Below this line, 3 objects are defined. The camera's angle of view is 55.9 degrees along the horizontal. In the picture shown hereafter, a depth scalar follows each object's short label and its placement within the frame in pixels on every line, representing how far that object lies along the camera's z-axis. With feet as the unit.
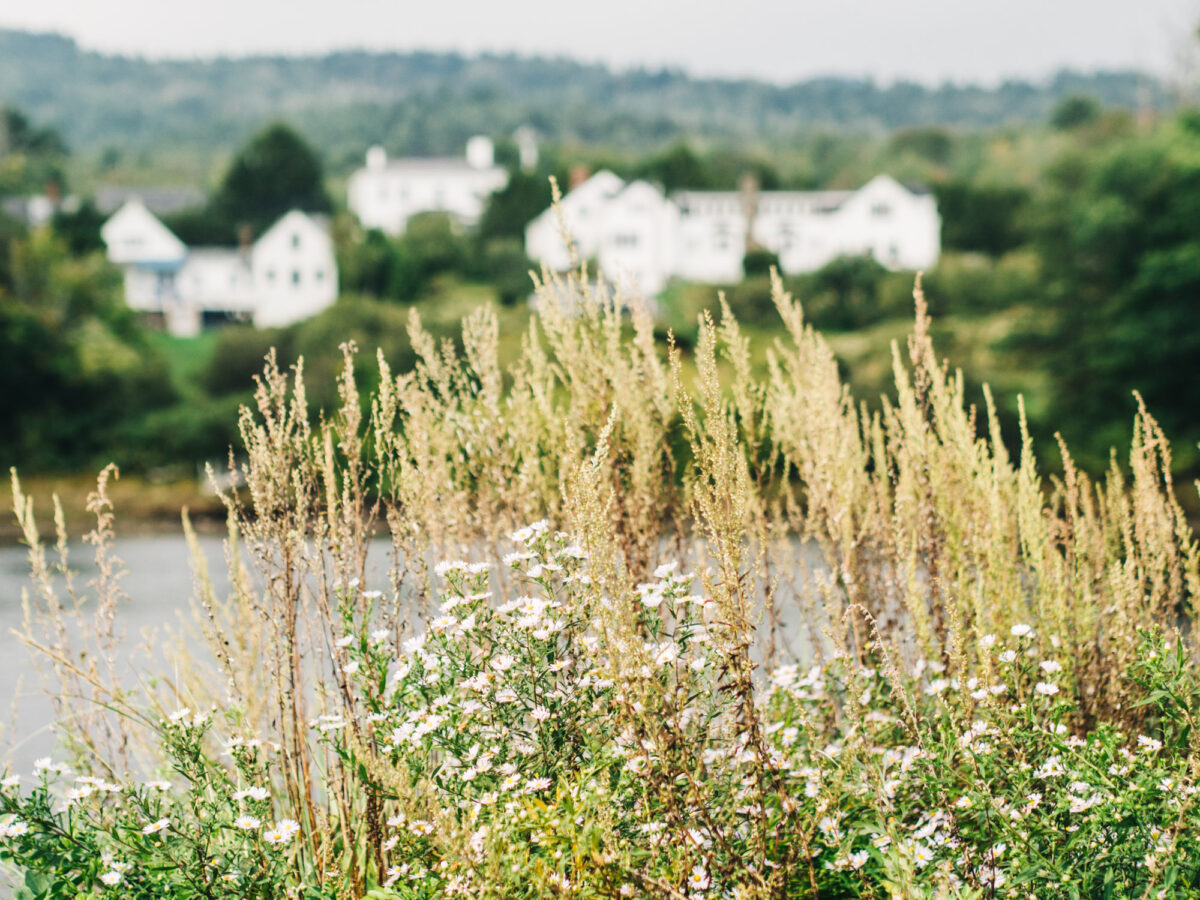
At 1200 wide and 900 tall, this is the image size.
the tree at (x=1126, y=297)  98.53
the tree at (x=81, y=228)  168.69
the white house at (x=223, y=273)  208.13
